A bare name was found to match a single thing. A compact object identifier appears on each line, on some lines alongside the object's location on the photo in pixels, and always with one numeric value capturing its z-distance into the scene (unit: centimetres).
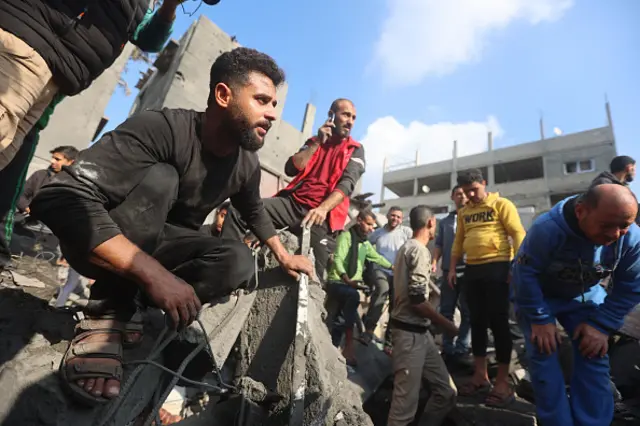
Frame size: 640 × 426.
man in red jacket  305
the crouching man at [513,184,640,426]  228
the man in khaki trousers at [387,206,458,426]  300
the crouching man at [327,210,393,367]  448
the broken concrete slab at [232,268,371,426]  167
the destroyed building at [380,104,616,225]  2097
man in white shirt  520
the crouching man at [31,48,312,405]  122
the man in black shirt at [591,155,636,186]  388
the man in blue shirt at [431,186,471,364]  432
